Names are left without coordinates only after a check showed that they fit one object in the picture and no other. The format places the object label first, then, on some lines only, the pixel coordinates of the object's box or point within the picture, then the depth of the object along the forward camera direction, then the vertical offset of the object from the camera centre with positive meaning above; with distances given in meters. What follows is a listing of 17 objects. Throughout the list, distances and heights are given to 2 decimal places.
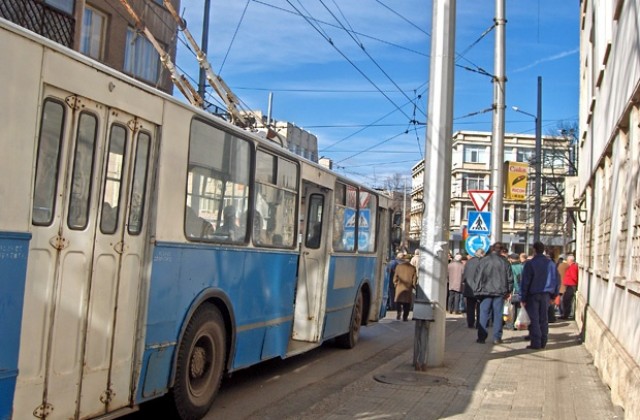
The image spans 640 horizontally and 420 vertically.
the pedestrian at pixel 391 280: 18.20 -0.46
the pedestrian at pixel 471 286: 13.98 -0.42
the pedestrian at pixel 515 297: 15.88 -0.58
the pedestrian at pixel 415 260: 20.42 +0.12
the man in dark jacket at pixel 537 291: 12.47 -0.34
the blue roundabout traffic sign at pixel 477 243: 17.47 +0.59
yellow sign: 18.75 +2.29
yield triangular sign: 17.22 +1.64
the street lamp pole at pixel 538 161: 26.58 +3.98
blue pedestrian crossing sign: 17.55 +1.07
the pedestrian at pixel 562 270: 19.42 +0.07
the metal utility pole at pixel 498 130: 17.91 +3.45
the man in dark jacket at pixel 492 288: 12.78 -0.33
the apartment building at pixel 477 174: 83.00 +10.89
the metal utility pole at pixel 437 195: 10.07 +0.98
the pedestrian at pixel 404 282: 16.69 -0.41
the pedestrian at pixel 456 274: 17.94 -0.18
